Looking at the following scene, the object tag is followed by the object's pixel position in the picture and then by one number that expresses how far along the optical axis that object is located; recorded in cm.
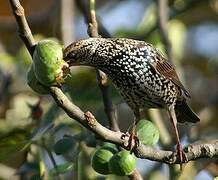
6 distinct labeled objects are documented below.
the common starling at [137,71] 771
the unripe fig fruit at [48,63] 506
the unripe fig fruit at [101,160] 605
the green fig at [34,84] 536
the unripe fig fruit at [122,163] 591
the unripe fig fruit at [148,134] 626
